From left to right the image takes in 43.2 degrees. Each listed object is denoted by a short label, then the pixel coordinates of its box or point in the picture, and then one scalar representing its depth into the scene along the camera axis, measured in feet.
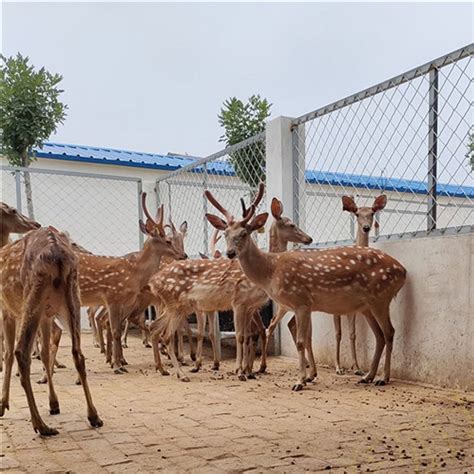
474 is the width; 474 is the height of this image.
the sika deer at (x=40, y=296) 11.23
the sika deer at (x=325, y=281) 17.03
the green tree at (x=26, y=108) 30.09
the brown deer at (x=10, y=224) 18.62
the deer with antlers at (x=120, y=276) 20.83
